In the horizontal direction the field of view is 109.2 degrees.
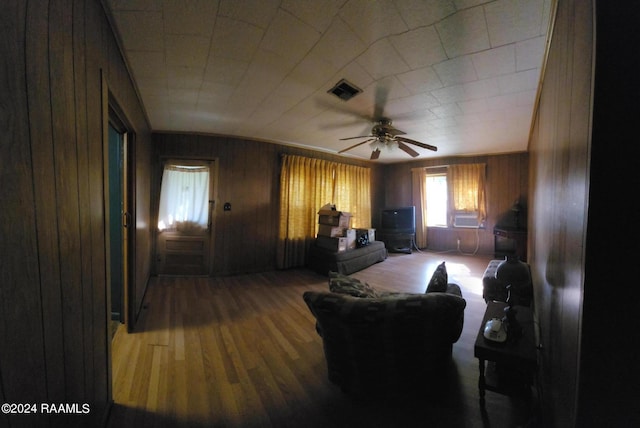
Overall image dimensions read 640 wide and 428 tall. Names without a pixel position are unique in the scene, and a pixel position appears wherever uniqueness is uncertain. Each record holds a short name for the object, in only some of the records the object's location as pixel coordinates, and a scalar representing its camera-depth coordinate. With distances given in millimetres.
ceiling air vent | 2030
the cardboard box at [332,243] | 3811
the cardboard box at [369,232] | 4398
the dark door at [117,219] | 2162
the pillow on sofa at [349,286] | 1508
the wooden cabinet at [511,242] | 4145
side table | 1100
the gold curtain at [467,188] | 4922
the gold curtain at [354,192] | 4953
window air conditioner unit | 5129
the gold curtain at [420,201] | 5605
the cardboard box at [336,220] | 3857
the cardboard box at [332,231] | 3885
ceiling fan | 2816
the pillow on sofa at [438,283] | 1604
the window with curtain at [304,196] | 4141
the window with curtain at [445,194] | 4961
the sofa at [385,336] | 1165
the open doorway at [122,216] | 2061
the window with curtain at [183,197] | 3541
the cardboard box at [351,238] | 4035
